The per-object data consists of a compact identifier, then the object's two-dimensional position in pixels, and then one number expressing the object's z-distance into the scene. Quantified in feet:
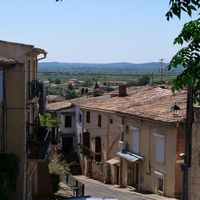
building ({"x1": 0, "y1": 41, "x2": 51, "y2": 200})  68.03
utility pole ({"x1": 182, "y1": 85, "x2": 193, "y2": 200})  52.60
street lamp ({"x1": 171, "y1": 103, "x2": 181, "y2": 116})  97.38
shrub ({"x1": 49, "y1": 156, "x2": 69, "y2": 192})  92.17
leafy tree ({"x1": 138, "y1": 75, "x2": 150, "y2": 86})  407.89
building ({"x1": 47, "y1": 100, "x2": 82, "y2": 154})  191.72
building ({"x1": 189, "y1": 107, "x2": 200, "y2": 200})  81.51
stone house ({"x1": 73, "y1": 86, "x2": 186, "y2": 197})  101.60
